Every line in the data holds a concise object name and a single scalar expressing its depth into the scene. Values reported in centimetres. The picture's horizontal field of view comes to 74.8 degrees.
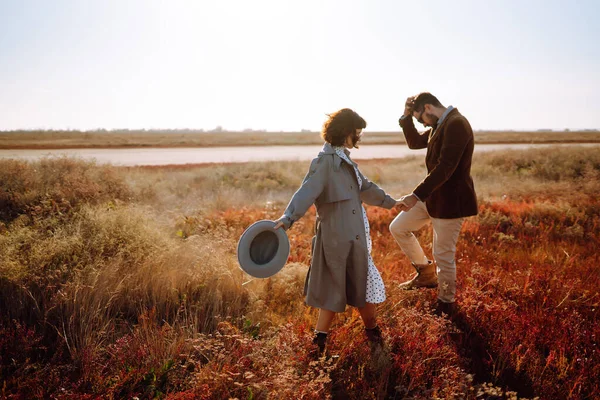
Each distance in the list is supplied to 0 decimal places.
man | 407
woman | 340
